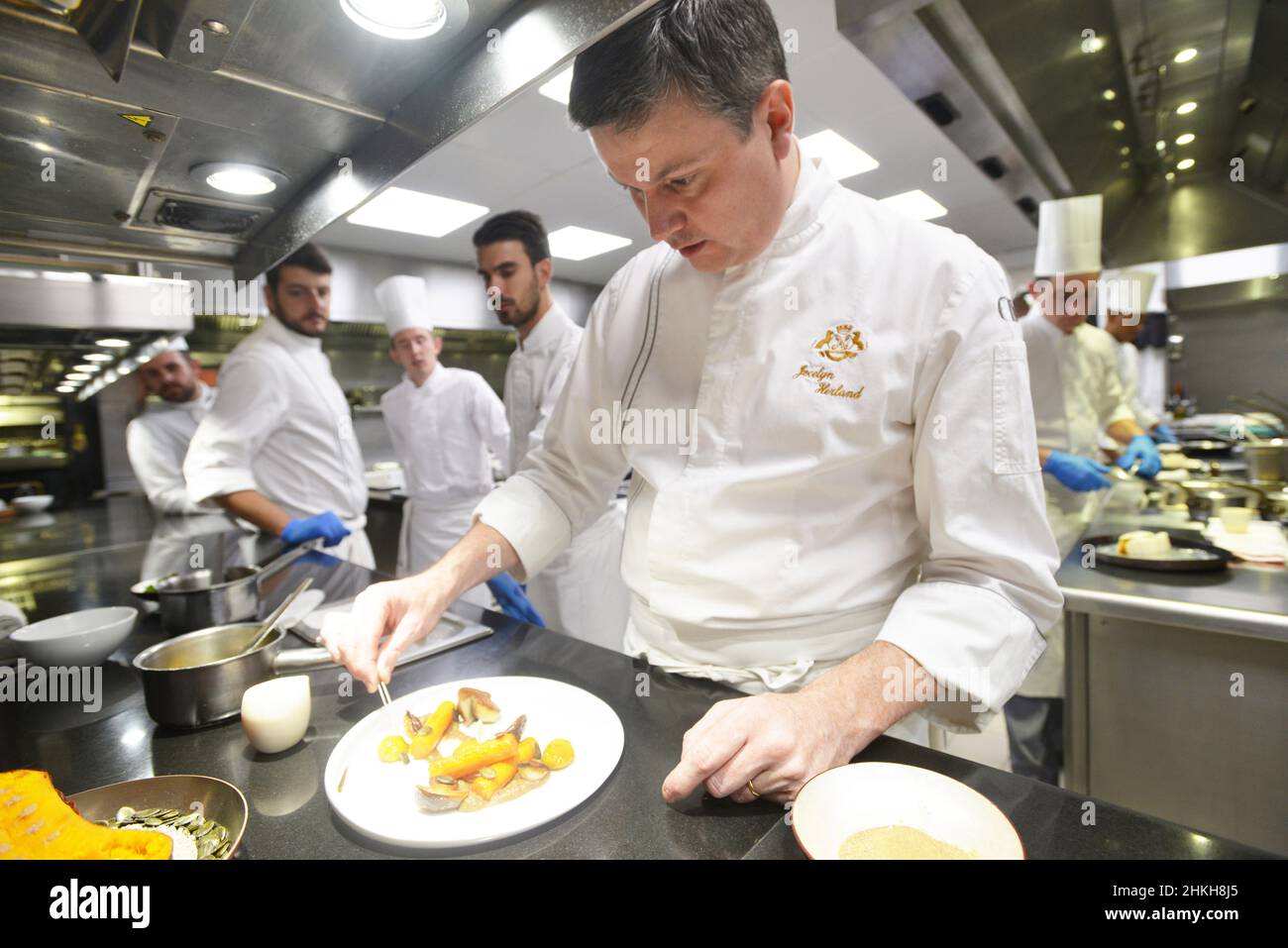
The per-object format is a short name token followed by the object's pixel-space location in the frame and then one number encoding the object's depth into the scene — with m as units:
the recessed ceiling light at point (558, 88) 2.63
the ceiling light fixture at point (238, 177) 1.14
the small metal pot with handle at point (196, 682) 0.79
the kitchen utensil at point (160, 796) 0.61
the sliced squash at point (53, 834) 0.48
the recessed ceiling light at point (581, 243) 5.20
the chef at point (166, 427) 3.99
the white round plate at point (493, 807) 0.58
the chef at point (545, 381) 2.54
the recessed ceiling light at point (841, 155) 3.64
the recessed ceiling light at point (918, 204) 4.36
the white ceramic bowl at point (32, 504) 3.94
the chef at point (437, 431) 3.54
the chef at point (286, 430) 2.29
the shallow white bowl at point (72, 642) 0.95
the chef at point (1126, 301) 3.17
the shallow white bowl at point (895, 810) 0.50
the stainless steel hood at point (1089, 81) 1.16
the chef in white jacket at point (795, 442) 0.73
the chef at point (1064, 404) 2.25
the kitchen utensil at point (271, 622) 0.96
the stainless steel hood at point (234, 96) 0.70
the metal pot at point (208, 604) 1.19
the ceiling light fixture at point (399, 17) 0.71
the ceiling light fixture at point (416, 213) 4.46
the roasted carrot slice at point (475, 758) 0.66
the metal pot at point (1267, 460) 2.05
